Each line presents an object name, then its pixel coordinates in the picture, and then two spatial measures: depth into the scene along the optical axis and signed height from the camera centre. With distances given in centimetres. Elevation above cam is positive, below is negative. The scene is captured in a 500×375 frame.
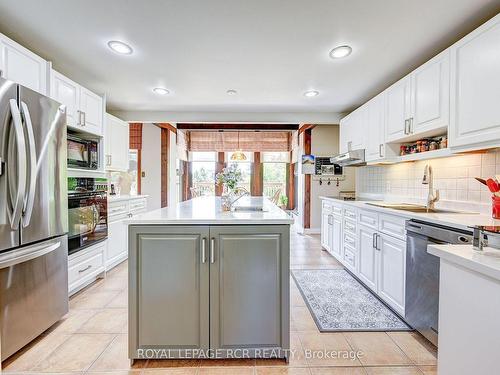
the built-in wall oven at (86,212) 246 -30
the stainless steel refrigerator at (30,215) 155 -22
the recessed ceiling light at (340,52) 225 +119
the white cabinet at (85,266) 246 -87
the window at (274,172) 759 +34
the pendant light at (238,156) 633 +68
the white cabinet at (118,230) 325 -62
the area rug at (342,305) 211 -116
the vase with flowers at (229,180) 227 +3
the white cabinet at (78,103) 233 +82
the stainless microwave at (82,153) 252 +32
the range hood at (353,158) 341 +35
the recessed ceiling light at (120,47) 218 +119
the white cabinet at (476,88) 163 +66
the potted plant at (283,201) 765 -53
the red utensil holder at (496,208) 172 -16
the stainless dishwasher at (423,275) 171 -66
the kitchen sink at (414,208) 227 -24
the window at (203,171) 771 +37
